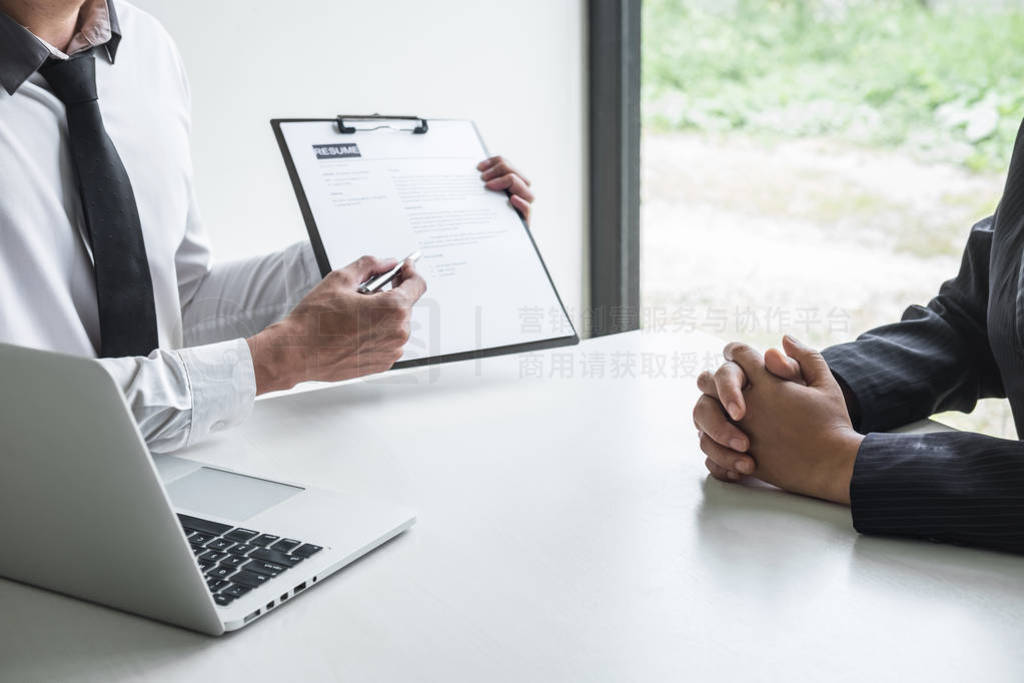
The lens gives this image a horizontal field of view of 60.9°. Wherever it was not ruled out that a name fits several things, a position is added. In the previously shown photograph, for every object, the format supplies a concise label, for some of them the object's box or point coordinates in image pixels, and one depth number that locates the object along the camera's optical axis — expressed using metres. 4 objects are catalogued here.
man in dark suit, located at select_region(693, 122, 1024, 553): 0.76
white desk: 0.59
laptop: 0.54
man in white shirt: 1.03
